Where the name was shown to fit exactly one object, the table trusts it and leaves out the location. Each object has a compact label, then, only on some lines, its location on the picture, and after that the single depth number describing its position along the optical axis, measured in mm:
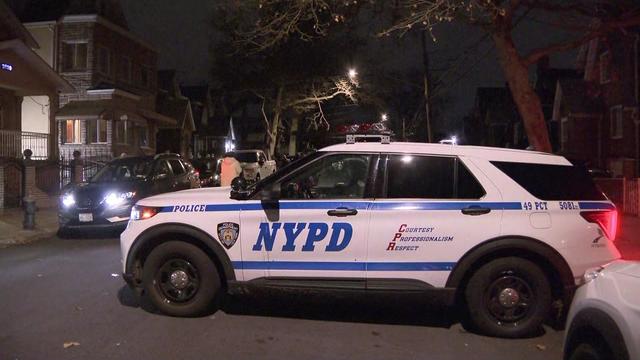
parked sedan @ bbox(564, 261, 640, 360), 3303
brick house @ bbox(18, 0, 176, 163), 29250
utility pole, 28172
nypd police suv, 6062
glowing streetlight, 35619
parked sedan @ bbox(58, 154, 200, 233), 12633
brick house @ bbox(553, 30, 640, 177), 27922
